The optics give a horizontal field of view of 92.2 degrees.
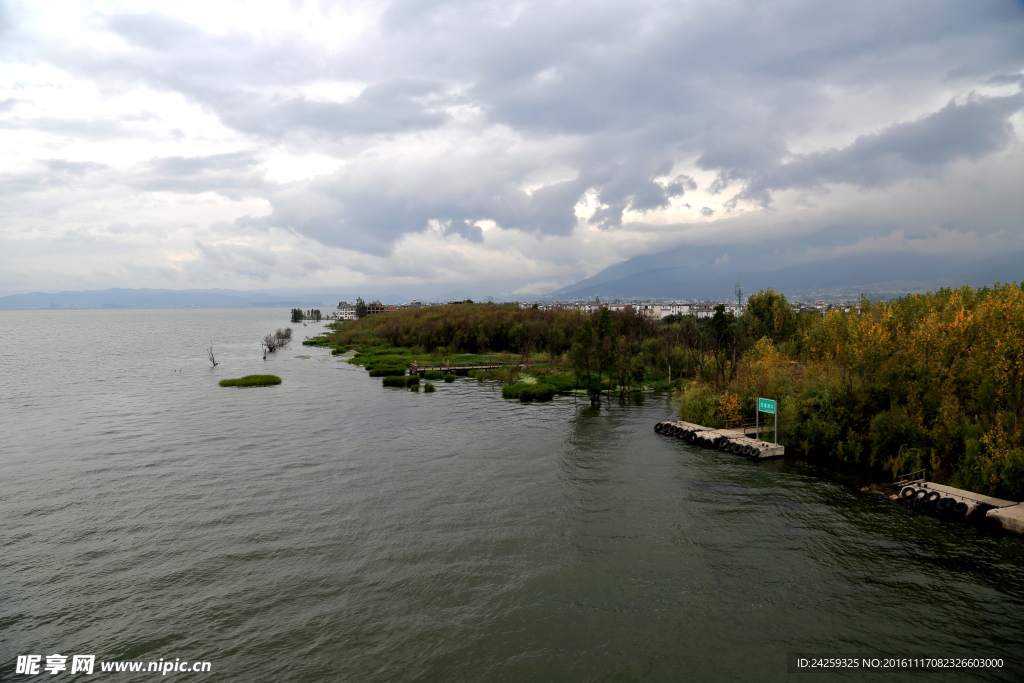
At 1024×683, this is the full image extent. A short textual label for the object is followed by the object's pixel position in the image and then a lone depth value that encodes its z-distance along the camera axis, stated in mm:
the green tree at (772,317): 66625
